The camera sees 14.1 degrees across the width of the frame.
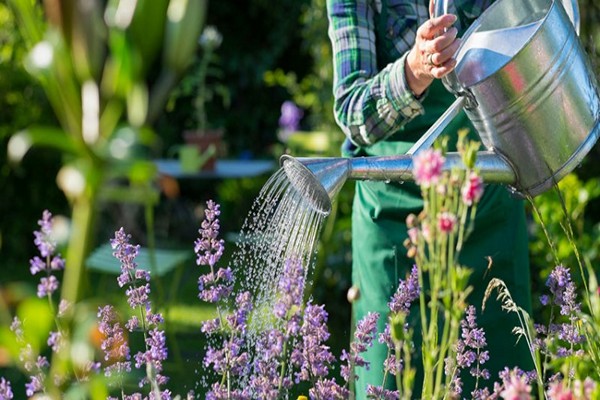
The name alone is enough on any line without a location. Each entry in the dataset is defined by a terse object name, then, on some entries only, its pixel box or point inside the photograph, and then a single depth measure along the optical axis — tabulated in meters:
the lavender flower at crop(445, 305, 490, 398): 3.27
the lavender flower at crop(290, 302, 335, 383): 3.25
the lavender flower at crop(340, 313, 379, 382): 3.20
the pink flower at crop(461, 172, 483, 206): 2.74
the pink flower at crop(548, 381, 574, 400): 2.72
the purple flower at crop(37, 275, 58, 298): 3.08
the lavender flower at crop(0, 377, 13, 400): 3.18
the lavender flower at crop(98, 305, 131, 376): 3.30
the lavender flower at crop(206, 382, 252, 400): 3.21
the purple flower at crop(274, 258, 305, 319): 3.19
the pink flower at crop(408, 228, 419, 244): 2.77
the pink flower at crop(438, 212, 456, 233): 2.70
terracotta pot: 9.51
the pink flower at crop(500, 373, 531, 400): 2.70
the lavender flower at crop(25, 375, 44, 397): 3.10
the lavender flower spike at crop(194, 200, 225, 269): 3.28
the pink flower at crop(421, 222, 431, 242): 2.74
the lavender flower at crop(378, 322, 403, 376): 3.30
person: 3.55
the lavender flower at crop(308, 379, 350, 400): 3.20
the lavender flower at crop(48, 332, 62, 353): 3.08
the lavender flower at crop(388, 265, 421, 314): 3.29
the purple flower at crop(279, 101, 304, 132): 8.98
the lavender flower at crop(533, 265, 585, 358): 3.30
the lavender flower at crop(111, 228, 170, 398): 3.24
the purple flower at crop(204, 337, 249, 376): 3.26
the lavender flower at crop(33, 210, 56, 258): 3.14
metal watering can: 3.22
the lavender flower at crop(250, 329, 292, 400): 3.20
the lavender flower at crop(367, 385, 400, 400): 3.27
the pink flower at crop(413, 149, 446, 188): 2.71
